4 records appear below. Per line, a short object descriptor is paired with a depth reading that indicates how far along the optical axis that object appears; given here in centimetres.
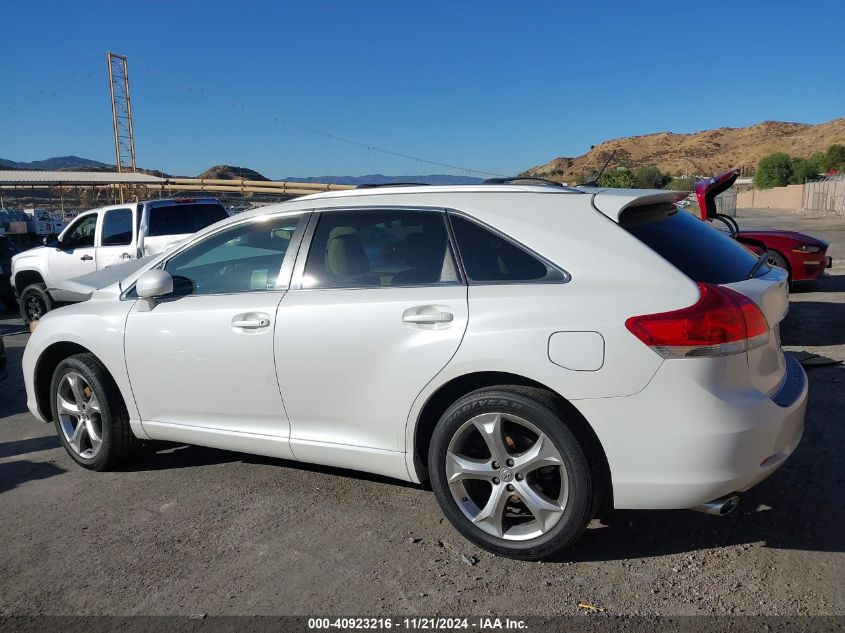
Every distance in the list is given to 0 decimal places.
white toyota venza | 292
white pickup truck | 1076
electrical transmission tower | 7369
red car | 990
